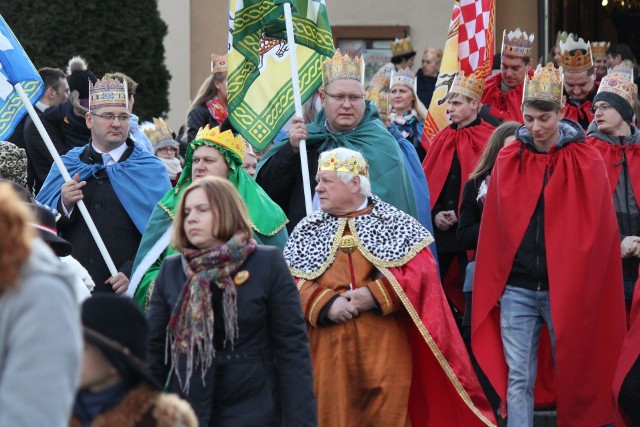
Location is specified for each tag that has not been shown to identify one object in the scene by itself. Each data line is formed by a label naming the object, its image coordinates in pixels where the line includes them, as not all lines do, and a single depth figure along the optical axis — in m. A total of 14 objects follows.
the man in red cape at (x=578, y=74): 23.30
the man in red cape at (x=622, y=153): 18.56
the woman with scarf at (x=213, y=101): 22.77
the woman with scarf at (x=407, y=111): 24.12
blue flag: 18.72
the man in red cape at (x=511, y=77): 23.50
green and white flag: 19.34
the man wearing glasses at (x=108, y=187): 17.19
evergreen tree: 33.44
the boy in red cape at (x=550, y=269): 16.97
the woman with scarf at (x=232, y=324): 11.85
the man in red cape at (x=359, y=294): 15.28
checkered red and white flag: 23.70
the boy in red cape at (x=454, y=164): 20.62
